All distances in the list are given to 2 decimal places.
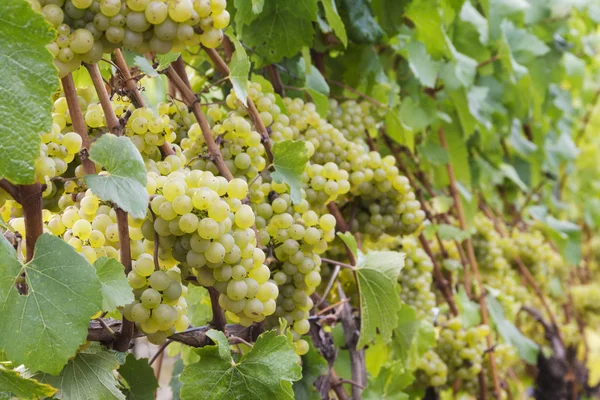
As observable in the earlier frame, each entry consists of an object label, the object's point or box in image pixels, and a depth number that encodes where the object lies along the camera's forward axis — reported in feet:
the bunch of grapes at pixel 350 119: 5.79
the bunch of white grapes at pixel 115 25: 3.35
